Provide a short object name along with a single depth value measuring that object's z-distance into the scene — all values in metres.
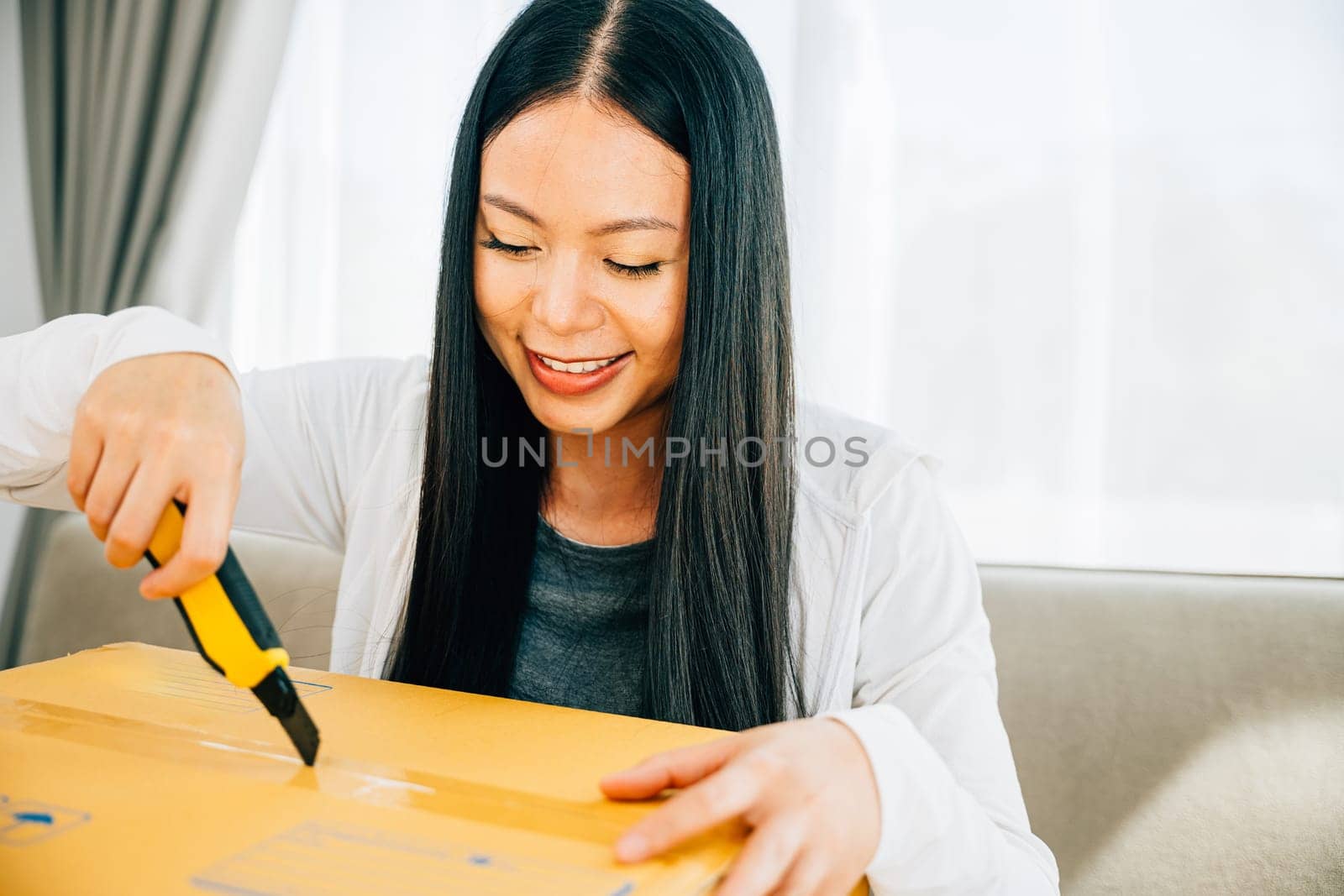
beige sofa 1.11
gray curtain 2.07
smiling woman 0.76
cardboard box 0.38
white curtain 1.55
